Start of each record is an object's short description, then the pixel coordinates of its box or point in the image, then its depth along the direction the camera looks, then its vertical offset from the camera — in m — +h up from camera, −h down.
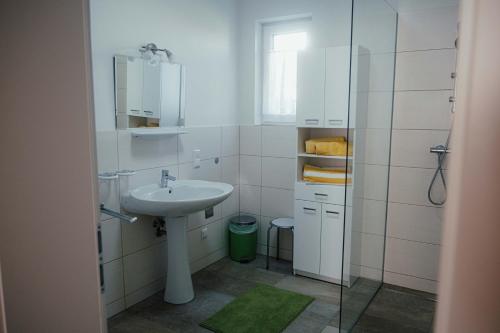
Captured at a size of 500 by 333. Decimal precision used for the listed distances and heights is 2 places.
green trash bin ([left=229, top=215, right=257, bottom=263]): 3.59 -1.11
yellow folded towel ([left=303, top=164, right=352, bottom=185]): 3.04 -0.41
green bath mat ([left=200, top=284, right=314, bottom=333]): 2.52 -1.36
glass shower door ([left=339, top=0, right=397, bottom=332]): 2.32 -0.14
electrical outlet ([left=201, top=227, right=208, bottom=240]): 3.41 -1.00
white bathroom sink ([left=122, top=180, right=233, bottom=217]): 2.40 -0.51
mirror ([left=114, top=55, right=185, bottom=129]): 2.55 +0.23
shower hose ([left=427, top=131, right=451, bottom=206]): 2.62 -0.32
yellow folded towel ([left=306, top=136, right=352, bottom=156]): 3.07 -0.17
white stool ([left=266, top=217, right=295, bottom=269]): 3.41 -0.92
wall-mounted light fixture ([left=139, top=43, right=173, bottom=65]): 2.68 +0.53
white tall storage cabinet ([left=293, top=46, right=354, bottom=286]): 3.01 -0.34
